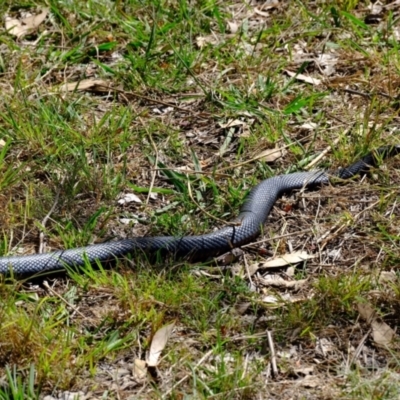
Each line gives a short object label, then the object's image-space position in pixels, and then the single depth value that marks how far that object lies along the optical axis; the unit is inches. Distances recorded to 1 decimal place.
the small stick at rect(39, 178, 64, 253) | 323.3
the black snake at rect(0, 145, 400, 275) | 307.8
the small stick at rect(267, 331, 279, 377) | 264.7
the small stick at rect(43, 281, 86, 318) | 291.6
